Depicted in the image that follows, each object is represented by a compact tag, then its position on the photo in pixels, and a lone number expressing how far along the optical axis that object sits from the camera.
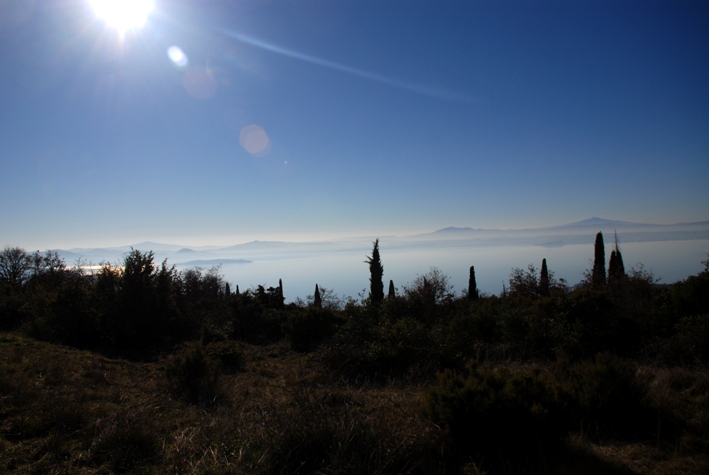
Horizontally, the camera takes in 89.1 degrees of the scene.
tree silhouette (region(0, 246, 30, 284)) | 40.28
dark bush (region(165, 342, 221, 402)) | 8.04
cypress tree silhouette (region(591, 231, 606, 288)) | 26.76
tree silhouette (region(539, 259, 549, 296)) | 27.55
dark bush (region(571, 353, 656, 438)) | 4.67
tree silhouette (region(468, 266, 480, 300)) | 32.63
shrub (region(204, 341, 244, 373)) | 12.27
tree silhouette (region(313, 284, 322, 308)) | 35.97
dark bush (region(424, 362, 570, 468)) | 4.14
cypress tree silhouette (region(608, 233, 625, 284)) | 30.19
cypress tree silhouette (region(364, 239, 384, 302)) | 34.78
